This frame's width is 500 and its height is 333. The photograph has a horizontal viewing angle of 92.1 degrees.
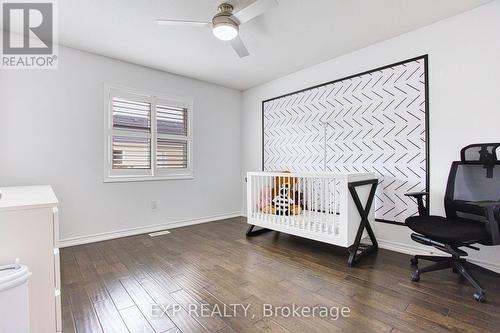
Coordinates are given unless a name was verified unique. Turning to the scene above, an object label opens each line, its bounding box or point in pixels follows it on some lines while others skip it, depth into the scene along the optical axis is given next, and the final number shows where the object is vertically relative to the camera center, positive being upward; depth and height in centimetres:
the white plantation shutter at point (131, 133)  324 +46
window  322 +43
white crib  236 -45
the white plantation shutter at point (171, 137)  365 +46
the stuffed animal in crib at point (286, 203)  290 -45
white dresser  119 -42
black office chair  173 -40
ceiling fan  191 +121
